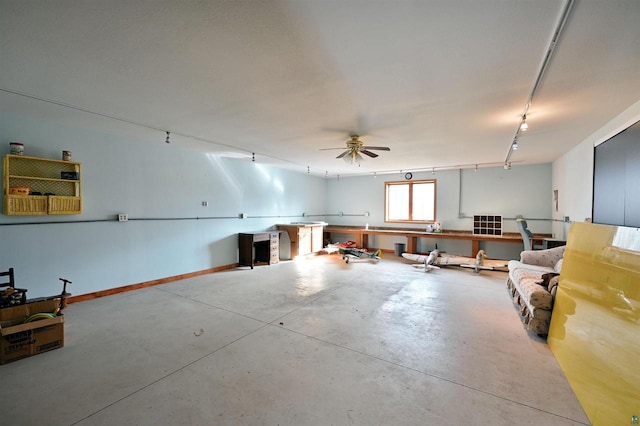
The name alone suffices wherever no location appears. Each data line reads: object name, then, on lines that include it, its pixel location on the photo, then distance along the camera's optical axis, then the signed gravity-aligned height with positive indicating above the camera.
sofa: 2.75 -0.92
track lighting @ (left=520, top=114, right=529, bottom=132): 3.18 +1.12
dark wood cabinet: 6.11 -1.00
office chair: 5.34 -0.53
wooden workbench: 6.41 -0.71
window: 7.87 +0.28
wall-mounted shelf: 3.19 +0.31
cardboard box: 2.34 -1.21
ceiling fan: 4.16 +1.01
